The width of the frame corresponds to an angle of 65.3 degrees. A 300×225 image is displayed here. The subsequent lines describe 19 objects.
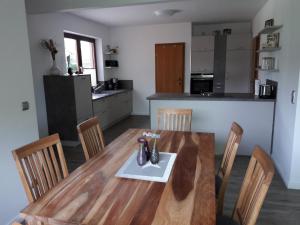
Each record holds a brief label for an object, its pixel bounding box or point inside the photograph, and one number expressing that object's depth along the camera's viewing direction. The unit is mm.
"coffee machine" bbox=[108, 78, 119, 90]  6404
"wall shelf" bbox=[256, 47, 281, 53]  3144
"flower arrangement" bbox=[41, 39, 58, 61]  3968
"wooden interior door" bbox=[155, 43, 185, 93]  6199
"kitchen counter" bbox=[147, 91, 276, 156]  3385
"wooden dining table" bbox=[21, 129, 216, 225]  1041
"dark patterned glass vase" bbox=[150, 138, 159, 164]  1595
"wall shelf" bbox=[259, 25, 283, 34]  3130
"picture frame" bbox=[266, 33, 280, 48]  3220
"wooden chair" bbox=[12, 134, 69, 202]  1348
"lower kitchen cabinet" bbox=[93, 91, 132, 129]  4987
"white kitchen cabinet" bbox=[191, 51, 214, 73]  5953
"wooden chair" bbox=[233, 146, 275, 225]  1055
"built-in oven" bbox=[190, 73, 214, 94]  6047
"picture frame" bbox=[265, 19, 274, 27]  3398
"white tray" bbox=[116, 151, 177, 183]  1408
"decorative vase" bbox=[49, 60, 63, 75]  4125
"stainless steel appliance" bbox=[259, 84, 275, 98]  3350
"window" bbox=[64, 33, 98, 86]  4973
